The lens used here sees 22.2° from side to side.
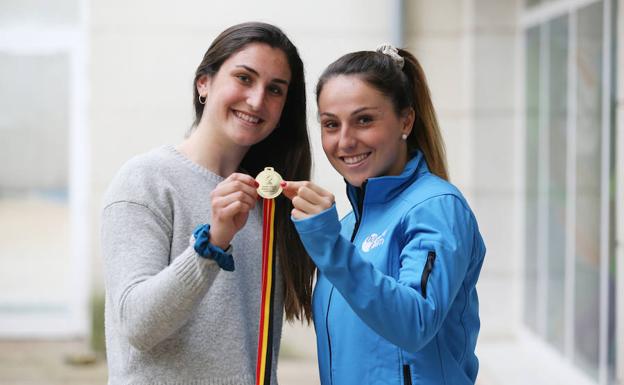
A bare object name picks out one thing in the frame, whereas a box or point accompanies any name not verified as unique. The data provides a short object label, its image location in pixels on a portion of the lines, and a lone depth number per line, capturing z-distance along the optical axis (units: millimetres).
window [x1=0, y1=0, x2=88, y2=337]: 7068
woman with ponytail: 2468
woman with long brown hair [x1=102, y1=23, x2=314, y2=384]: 2532
